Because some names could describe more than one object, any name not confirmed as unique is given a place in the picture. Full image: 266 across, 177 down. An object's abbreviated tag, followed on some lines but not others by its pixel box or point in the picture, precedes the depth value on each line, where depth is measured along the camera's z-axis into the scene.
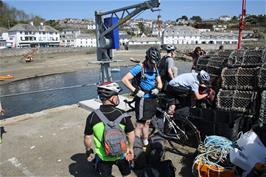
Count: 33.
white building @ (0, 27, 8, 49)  64.76
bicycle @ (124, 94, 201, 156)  3.88
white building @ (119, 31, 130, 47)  79.09
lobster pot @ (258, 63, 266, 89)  3.16
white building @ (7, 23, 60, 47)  66.84
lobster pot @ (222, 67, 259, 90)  3.41
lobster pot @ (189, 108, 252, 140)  3.49
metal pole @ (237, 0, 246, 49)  5.02
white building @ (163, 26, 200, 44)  83.02
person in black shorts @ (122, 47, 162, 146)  3.45
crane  5.41
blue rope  2.94
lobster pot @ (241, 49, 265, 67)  3.48
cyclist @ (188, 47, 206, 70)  5.22
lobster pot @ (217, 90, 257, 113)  3.29
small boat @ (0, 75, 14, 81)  24.70
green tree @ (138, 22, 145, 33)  127.04
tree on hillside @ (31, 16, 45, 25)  85.76
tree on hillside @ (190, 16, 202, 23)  145.51
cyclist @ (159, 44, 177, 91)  4.81
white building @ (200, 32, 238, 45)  80.96
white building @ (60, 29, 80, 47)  81.83
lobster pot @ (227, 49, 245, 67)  3.71
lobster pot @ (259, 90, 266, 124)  3.00
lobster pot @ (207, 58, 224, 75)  4.12
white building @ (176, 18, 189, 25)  143.71
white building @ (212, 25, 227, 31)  118.30
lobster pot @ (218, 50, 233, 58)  4.20
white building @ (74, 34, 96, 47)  81.10
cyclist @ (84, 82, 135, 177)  2.33
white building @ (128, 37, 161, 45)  76.28
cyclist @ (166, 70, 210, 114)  3.73
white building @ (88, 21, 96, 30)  134.02
